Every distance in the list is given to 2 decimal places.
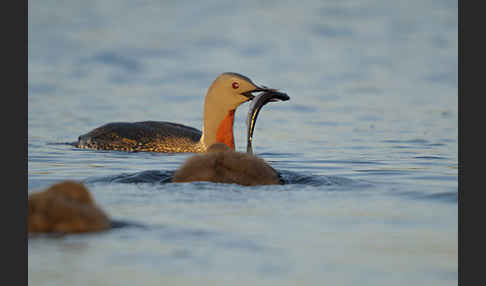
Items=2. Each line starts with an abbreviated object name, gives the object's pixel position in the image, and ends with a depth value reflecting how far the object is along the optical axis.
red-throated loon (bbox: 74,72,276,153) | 19.72
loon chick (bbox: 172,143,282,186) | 12.17
